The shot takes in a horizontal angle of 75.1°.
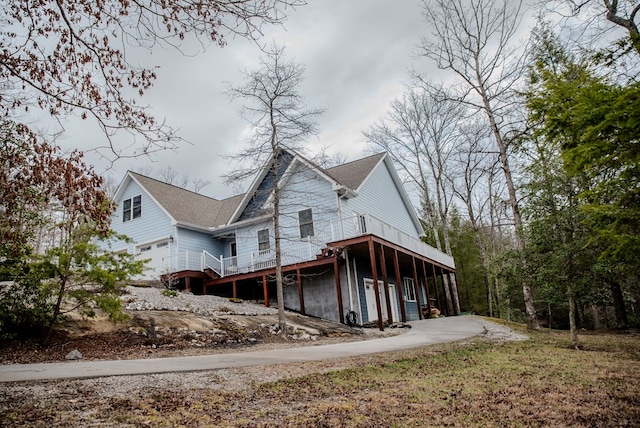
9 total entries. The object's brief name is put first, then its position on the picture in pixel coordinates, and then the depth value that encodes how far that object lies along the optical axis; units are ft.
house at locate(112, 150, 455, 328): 56.54
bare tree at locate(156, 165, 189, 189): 123.65
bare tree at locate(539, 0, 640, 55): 25.95
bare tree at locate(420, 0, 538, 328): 52.39
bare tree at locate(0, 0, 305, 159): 13.30
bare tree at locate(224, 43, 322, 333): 43.57
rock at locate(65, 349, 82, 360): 24.62
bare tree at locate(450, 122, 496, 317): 81.82
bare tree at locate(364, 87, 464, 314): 90.61
